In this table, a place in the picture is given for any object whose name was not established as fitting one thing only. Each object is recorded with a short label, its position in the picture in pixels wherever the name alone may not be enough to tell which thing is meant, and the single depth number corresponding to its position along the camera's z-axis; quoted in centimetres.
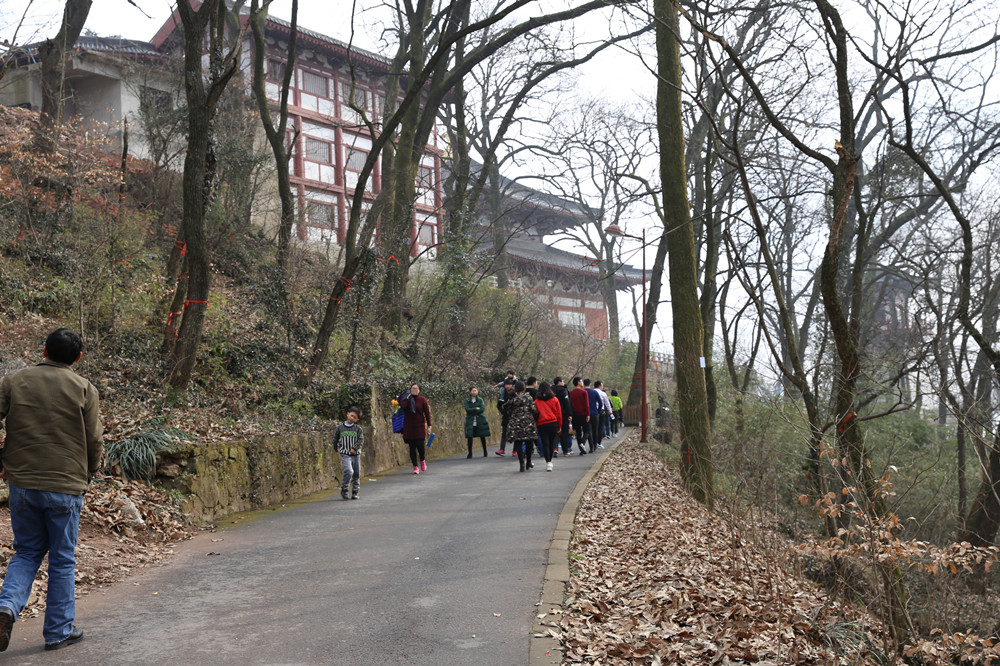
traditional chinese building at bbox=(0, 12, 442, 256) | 2745
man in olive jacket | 534
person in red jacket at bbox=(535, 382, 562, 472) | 1689
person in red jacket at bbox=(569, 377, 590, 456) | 2117
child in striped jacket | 1246
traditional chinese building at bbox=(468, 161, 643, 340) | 4453
